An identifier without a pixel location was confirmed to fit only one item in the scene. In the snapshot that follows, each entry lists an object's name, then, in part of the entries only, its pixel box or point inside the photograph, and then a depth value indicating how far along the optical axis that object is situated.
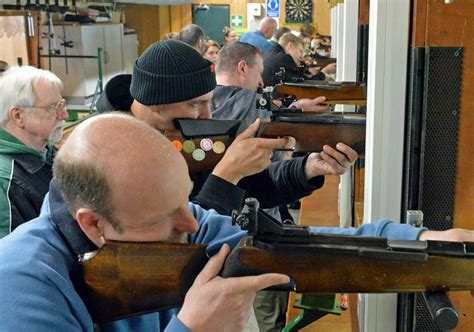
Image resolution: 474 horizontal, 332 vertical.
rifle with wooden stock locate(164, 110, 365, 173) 1.63
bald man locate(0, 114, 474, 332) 0.92
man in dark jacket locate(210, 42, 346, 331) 2.54
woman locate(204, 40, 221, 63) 4.94
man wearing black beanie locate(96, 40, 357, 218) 1.59
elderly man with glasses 1.80
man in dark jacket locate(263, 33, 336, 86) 4.54
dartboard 9.23
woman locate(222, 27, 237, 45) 7.09
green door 9.45
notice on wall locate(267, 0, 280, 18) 8.89
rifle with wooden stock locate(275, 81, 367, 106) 2.17
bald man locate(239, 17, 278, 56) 5.26
